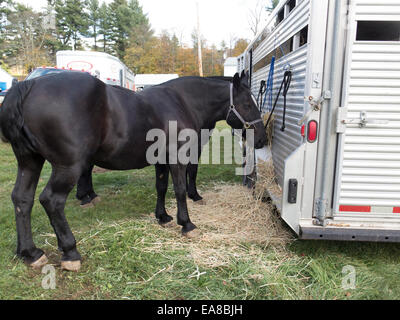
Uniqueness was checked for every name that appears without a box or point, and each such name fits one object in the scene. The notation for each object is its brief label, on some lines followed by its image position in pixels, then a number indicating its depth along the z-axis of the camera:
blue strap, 4.09
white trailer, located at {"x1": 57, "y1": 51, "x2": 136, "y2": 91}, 14.88
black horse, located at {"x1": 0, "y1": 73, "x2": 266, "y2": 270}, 2.55
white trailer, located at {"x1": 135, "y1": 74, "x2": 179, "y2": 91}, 29.55
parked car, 9.95
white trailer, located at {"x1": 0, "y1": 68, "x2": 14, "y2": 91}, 22.90
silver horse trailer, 2.44
